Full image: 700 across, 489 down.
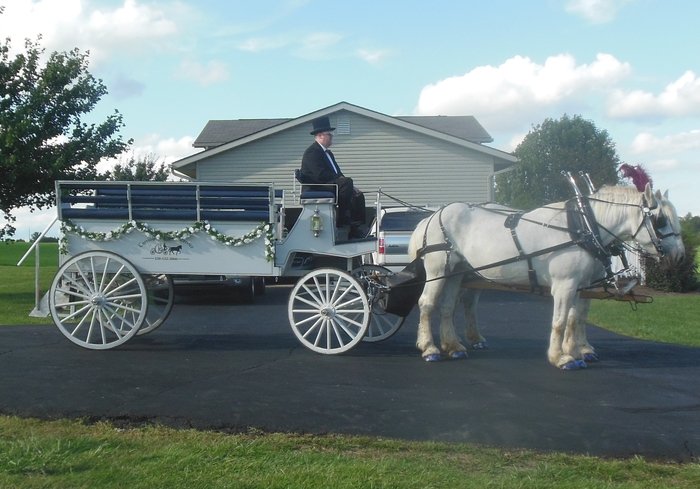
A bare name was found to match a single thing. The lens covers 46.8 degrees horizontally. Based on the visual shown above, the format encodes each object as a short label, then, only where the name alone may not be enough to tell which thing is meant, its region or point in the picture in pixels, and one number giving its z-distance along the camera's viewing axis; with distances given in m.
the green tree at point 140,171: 40.09
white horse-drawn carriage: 8.89
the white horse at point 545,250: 8.20
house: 26.30
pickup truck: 16.70
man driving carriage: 9.62
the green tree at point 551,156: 77.81
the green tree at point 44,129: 19.03
